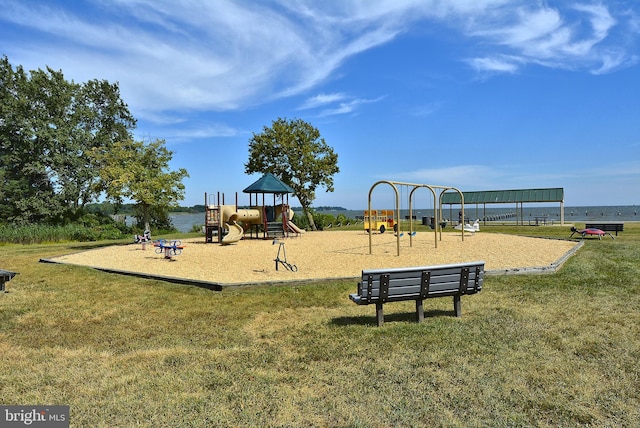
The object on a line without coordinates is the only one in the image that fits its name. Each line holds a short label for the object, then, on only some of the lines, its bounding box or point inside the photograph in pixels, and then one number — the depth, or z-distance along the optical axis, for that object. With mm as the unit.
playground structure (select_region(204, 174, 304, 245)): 20547
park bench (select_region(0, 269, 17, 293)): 8123
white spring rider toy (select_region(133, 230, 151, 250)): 16956
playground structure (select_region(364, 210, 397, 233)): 27347
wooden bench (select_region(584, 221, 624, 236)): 20266
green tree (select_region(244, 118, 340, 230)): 30328
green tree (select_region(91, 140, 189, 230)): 18875
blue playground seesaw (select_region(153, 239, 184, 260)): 13107
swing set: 13671
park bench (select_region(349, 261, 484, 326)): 5422
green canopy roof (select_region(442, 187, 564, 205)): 36688
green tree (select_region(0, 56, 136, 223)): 28484
